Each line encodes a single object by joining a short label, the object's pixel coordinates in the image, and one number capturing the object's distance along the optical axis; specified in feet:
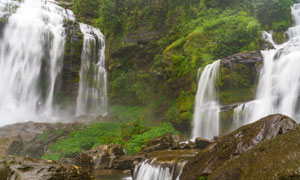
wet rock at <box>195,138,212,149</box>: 34.78
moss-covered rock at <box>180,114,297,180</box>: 18.10
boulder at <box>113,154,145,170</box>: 37.37
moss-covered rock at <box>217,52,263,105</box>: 46.57
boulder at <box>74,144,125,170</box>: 39.58
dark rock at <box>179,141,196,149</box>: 35.43
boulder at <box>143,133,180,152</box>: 39.35
